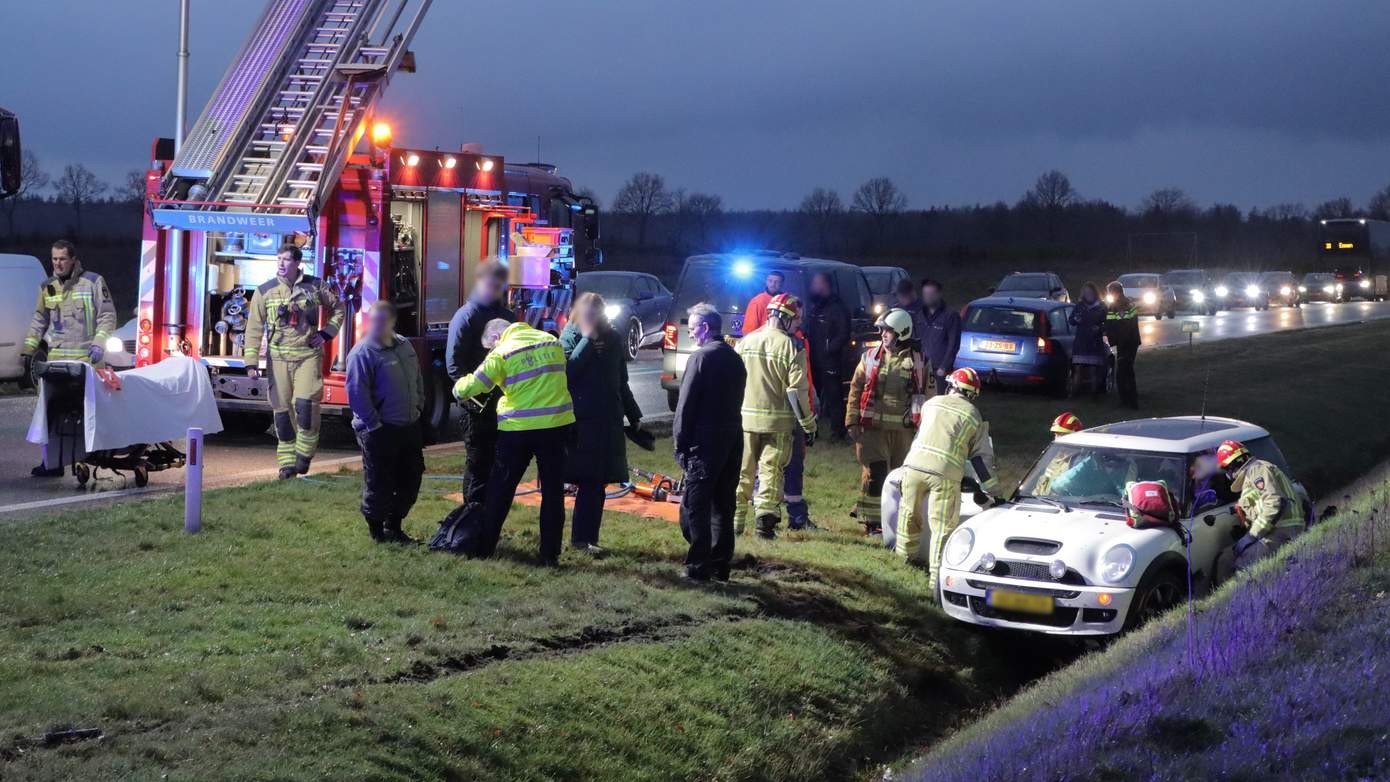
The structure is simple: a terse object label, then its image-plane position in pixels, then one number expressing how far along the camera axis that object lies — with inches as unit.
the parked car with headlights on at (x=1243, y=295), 2383.1
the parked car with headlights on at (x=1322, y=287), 2709.2
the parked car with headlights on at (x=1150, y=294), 1936.5
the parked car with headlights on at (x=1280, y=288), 2461.9
